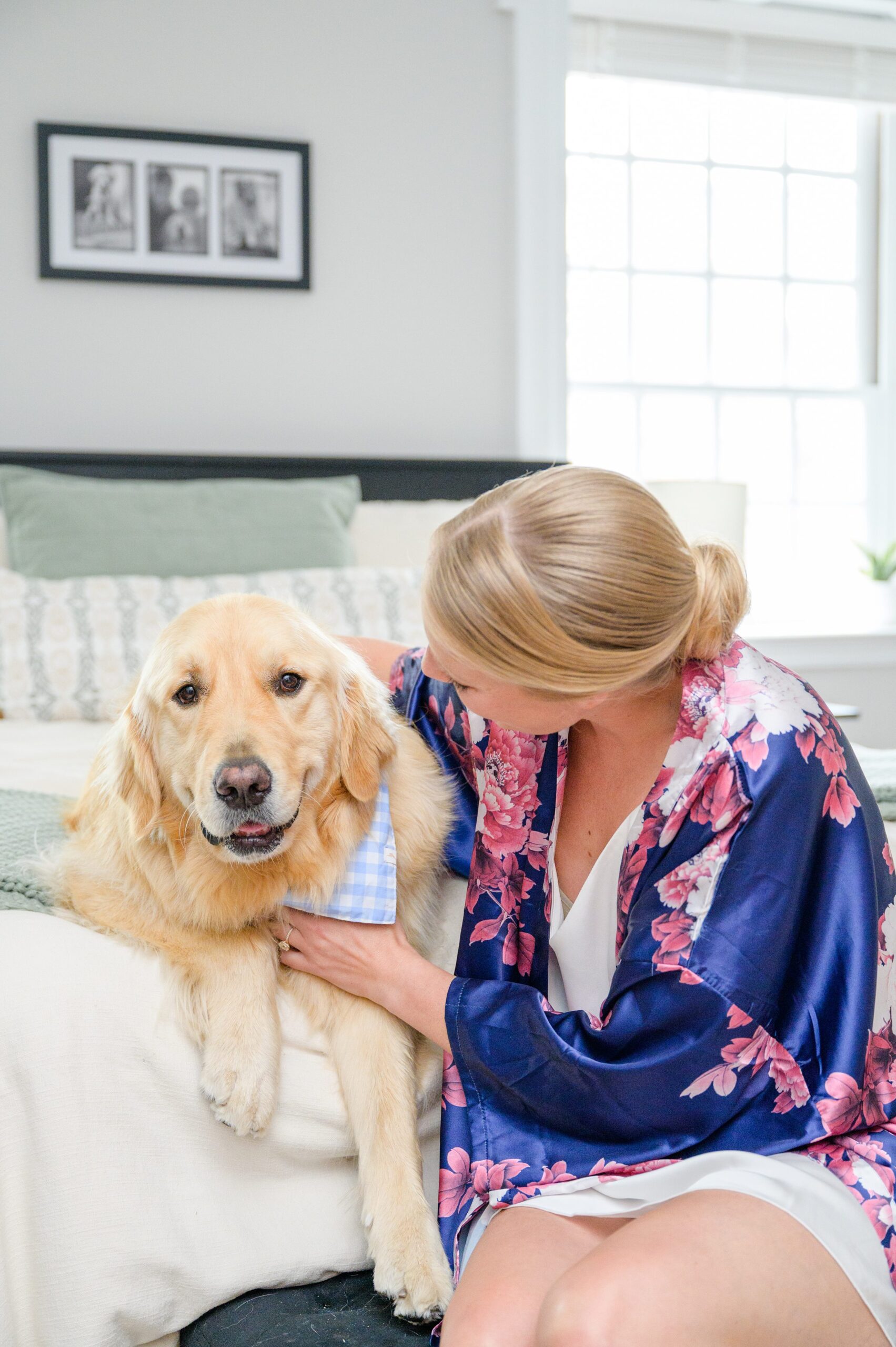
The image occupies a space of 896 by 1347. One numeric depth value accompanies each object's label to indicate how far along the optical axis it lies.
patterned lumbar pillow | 2.49
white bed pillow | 3.10
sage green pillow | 2.75
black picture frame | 3.28
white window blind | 4.00
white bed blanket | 1.10
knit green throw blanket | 1.30
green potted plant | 4.36
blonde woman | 1.00
